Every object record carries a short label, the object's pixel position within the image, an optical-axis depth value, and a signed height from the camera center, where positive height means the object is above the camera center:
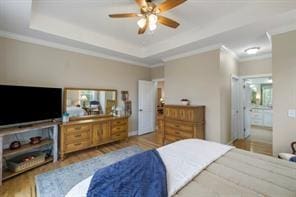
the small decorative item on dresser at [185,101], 4.07 -0.04
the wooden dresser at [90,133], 3.29 -0.84
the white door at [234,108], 4.37 -0.26
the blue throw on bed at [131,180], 1.05 -0.63
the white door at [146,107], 5.52 -0.29
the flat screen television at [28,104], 2.60 -0.09
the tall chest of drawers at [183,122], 3.57 -0.58
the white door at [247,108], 5.10 -0.30
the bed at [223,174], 1.14 -0.69
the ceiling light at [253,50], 3.74 +1.26
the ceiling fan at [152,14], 1.99 +1.26
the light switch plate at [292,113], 2.56 -0.23
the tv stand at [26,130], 2.44 -0.68
